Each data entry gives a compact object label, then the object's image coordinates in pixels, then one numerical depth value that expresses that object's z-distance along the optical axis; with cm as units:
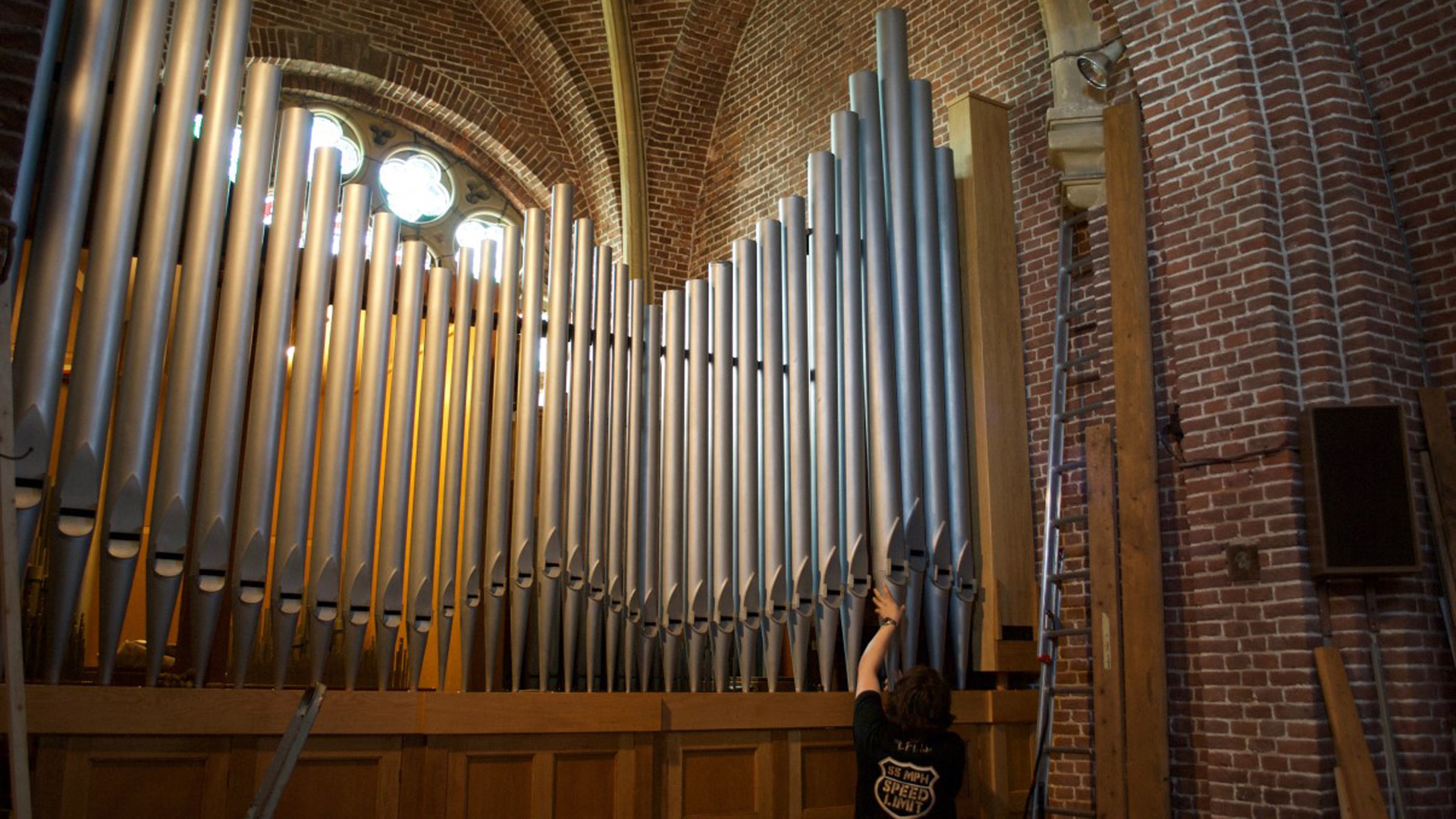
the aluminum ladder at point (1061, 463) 765
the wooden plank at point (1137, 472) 679
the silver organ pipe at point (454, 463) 647
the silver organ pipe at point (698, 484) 734
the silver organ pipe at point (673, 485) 729
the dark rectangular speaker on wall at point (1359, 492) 616
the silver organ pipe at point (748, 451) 743
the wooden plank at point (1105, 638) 689
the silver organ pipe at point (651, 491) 720
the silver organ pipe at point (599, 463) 700
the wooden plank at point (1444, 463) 626
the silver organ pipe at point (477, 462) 654
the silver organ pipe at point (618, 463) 710
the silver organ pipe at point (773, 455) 745
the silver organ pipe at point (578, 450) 690
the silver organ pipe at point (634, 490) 716
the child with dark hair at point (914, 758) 550
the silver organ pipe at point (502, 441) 666
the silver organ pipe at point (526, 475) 671
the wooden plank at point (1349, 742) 591
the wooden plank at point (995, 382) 786
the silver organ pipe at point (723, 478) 741
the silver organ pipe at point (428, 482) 636
